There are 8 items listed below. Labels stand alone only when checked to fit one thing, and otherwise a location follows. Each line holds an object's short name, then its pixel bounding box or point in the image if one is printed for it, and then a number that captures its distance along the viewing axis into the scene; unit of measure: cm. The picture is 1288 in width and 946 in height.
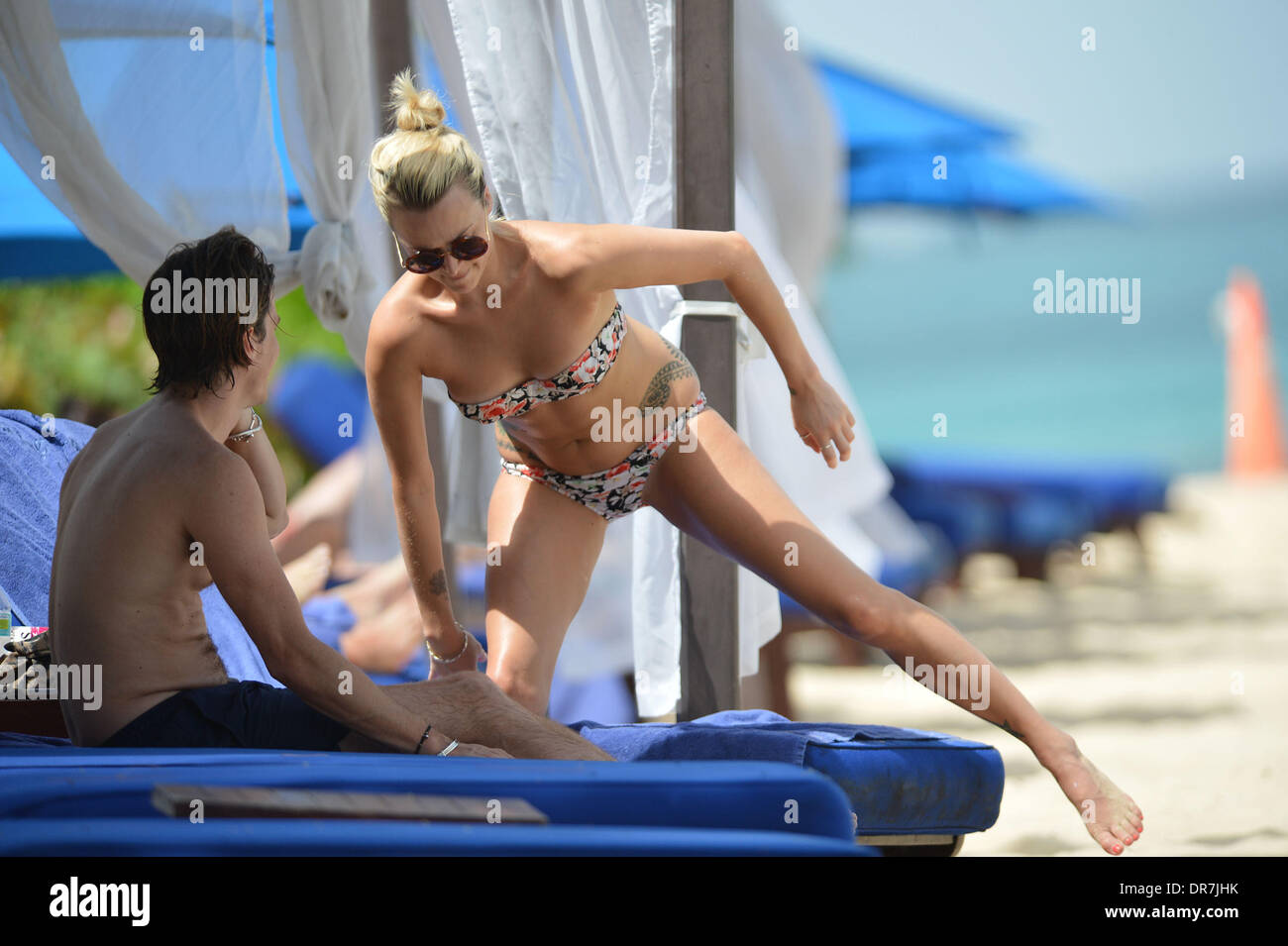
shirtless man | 477
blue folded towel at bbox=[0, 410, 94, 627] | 664
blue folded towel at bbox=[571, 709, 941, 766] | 599
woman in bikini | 571
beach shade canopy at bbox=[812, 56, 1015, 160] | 1769
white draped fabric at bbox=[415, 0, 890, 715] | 783
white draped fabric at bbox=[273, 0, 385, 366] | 791
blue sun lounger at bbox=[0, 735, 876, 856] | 324
